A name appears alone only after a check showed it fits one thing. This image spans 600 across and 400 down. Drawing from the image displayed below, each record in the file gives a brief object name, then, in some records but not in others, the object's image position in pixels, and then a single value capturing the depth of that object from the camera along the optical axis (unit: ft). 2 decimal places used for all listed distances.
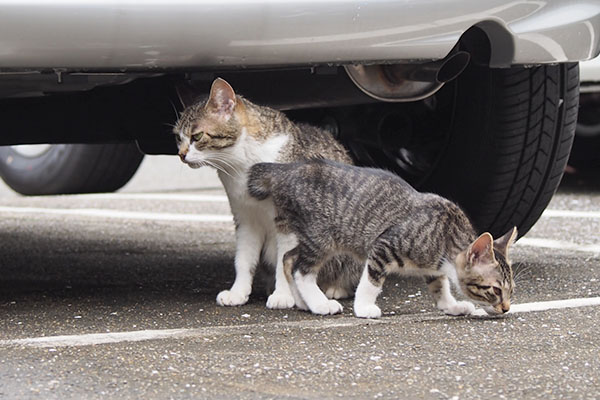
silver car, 19.11
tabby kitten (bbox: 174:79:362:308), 23.41
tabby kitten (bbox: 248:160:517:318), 21.79
